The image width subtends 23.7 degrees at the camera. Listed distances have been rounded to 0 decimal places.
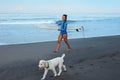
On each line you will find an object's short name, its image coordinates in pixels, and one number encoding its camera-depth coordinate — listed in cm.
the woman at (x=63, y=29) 1109
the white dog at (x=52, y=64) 690
